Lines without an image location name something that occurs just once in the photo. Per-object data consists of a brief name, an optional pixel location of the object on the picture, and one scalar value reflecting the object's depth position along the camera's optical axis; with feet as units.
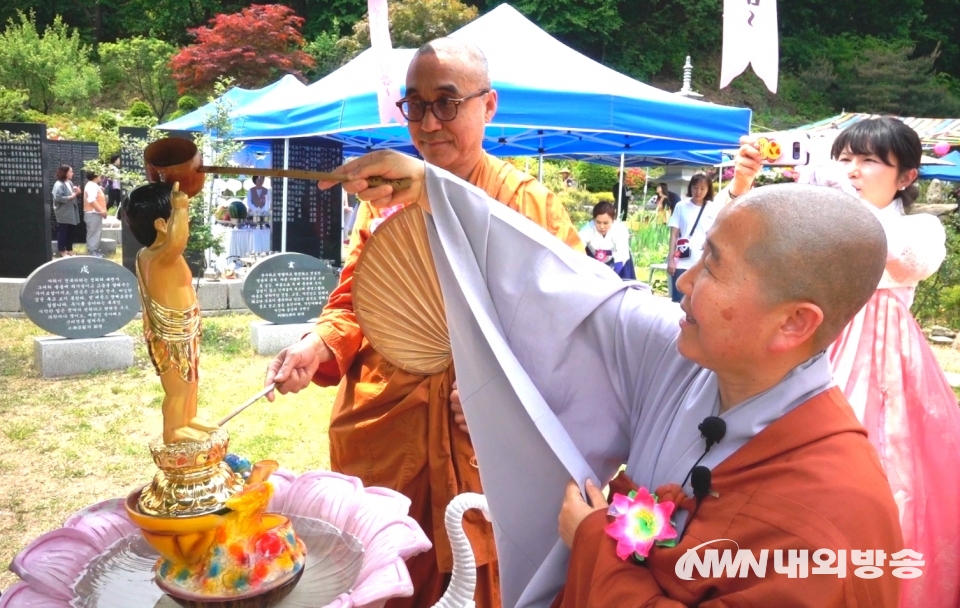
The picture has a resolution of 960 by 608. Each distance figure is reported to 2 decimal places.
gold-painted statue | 4.11
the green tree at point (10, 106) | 55.06
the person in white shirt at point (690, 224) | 26.25
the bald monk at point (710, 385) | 3.59
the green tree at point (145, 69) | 79.30
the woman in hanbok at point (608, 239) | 27.48
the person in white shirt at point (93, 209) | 40.09
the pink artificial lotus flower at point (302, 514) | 3.97
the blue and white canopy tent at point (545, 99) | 19.86
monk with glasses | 6.48
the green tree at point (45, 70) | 70.44
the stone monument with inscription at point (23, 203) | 30.73
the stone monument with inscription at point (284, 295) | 23.07
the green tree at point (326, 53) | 81.20
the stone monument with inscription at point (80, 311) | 19.69
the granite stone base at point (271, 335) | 23.59
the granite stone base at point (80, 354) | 20.17
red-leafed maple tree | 71.10
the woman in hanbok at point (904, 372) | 8.39
